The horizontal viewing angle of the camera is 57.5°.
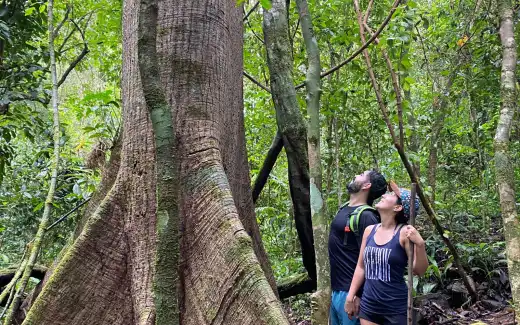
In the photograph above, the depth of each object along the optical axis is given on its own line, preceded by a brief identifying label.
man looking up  4.02
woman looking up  3.58
